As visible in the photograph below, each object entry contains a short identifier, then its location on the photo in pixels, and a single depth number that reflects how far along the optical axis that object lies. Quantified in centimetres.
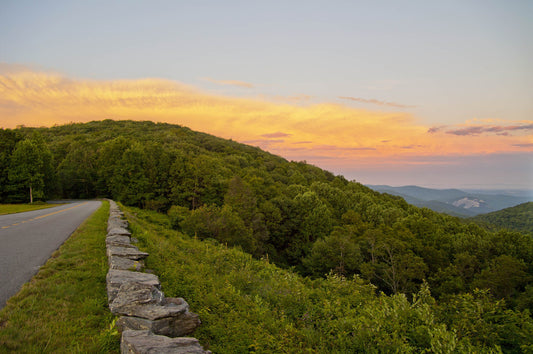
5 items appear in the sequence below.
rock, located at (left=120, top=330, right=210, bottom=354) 409
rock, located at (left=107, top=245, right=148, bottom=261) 869
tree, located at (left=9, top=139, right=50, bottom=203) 3994
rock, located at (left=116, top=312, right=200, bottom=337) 505
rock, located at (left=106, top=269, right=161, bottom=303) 604
